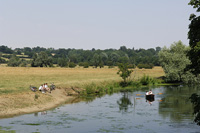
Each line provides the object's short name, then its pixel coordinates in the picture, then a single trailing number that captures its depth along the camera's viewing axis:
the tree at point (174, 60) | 86.69
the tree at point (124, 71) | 79.12
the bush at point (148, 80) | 86.61
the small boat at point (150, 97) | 56.22
